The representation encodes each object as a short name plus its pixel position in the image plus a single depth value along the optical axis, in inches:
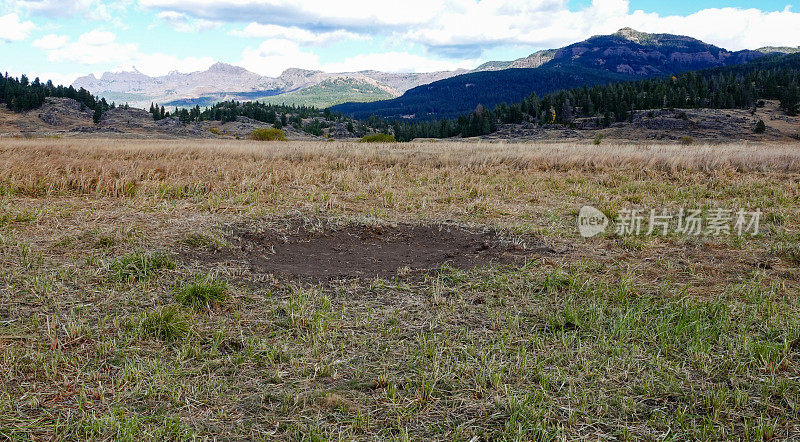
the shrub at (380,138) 2566.4
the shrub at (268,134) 2591.0
